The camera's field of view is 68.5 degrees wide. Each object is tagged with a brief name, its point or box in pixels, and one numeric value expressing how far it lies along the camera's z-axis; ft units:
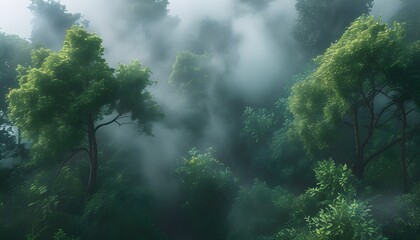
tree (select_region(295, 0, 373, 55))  87.51
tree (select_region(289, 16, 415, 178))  48.37
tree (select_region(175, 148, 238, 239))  64.49
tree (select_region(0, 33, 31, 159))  82.38
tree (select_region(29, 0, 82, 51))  100.17
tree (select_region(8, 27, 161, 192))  54.13
